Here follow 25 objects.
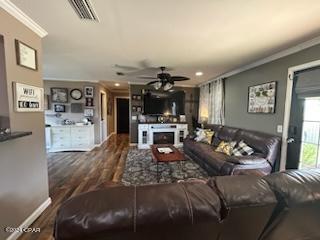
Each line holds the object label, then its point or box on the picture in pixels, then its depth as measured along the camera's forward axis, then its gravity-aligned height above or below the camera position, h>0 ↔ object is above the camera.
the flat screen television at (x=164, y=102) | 6.29 +0.17
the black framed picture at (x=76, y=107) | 5.82 -0.04
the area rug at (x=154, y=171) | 3.36 -1.37
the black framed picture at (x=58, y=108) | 5.69 -0.08
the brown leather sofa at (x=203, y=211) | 0.72 -0.45
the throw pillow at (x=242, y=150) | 3.22 -0.77
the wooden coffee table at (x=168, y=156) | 3.20 -0.94
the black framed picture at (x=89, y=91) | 5.89 +0.49
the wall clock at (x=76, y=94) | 5.82 +0.38
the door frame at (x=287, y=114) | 2.85 -0.08
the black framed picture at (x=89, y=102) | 5.91 +0.13
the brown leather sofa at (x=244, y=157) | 2.79 -0.85
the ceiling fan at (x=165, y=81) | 3.91 +0.58
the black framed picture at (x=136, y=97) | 6.43 +0.35
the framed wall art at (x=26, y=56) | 1.92 +0.57
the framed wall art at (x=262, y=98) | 3.22 +0.22
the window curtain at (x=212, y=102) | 5.02 +0.18
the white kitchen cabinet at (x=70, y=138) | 5.39 -1.00
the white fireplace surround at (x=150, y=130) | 6.12 -0.80
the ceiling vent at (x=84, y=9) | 1.64 +0.96
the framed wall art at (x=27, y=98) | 1.89 +0.08
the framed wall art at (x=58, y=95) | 5.67 +0.34
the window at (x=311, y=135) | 2.57 -0.38
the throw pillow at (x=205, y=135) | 4.61 -0.73
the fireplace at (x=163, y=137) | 6.20 -1.07
